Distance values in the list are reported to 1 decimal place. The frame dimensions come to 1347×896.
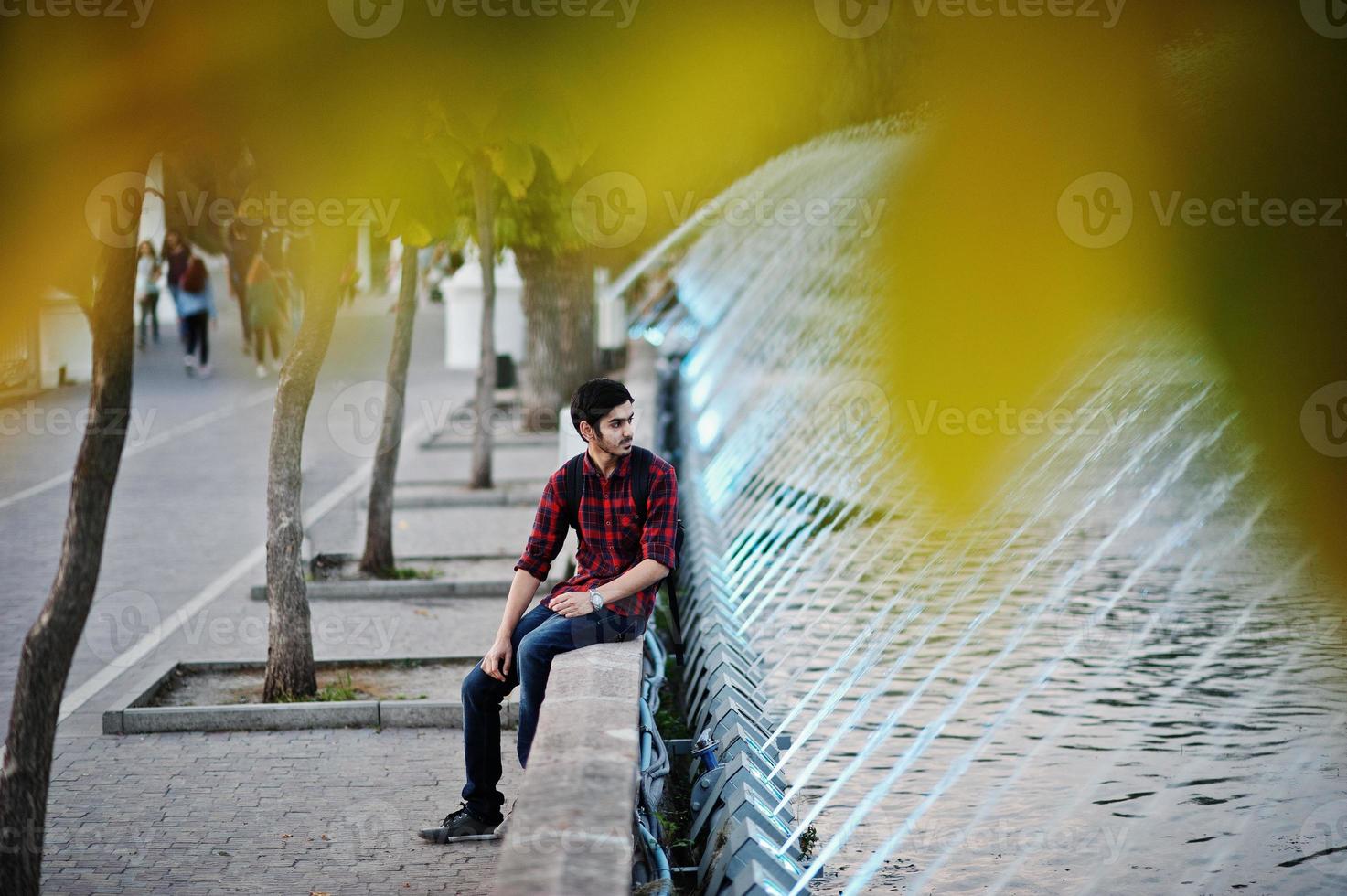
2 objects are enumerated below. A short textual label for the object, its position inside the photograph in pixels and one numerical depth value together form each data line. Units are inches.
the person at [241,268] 1075.2
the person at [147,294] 1152.2
